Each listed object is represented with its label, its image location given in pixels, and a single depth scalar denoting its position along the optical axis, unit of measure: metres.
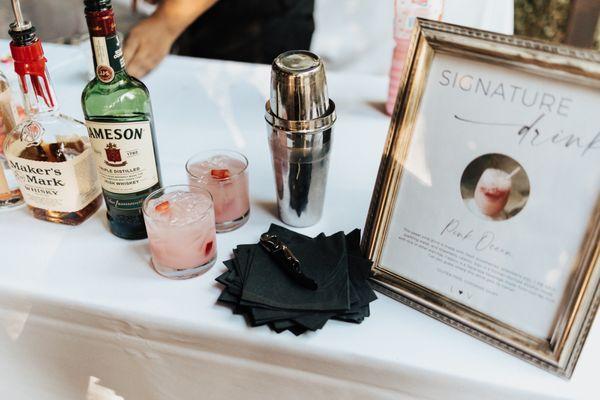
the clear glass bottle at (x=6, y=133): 0.80
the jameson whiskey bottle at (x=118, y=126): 0.63
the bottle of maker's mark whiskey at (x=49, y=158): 0.72
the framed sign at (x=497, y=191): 0.52
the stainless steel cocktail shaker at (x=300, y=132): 0.65
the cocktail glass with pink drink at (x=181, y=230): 0.65
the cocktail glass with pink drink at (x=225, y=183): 0.74
